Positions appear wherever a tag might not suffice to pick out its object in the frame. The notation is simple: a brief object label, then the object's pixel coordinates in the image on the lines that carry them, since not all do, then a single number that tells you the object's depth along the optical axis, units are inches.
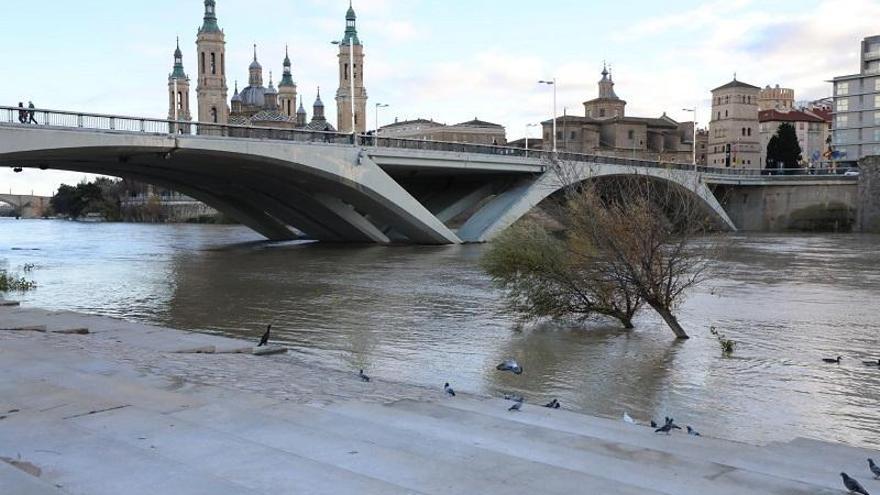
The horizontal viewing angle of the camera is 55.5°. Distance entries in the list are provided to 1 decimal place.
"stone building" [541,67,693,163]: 4362.7
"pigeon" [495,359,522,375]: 462.6
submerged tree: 602.5
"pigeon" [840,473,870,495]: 191.2
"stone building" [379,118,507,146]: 4702.3
